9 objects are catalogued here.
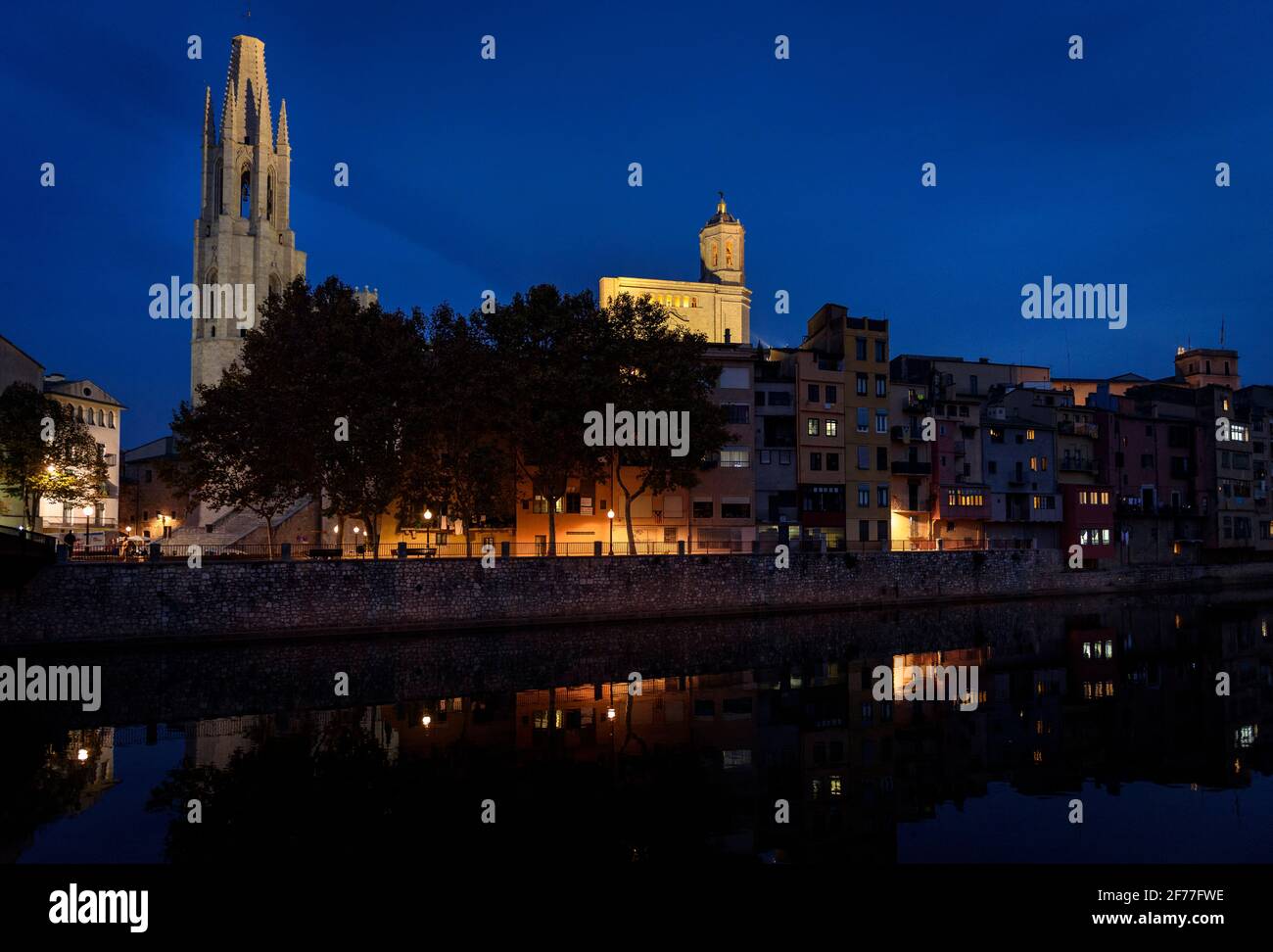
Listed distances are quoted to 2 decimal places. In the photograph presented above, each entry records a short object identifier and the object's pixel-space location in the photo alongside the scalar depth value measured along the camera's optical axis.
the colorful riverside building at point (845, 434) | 67.88
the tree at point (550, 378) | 48.88
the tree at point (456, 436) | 45.90
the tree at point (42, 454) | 50.94
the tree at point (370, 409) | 44.94
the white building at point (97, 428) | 68.25
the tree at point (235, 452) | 45.38
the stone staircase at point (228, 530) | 56.00
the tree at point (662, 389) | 51.81
